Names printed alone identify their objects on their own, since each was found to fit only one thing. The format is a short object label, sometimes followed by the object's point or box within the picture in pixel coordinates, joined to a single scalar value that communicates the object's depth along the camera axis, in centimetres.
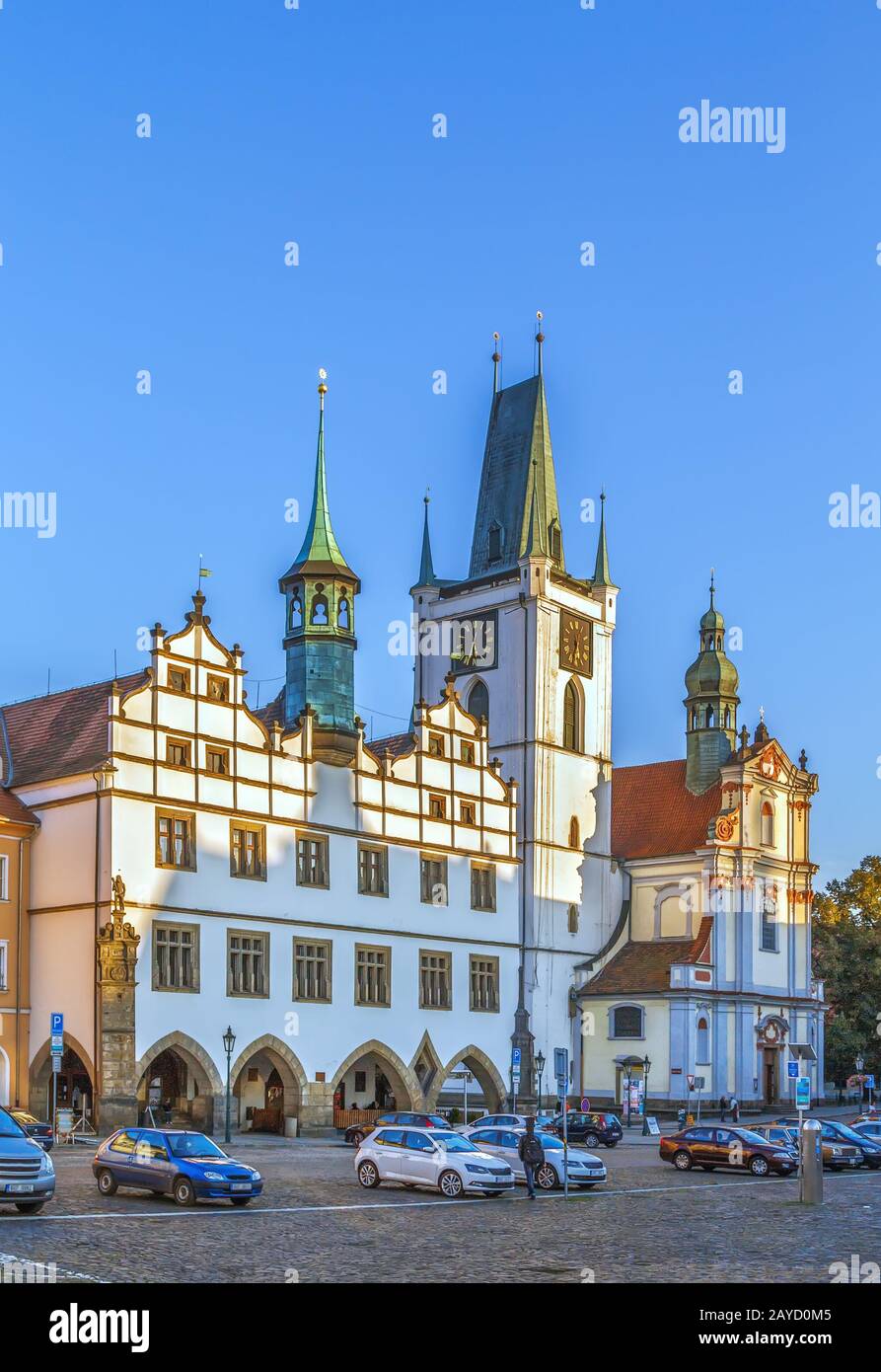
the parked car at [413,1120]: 4489
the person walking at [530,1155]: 3459
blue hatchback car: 2958
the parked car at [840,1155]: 4853
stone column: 5078
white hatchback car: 3372
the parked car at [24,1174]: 2591
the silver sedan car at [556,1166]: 3601
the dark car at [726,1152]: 4356
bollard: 3434
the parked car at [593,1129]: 5281
